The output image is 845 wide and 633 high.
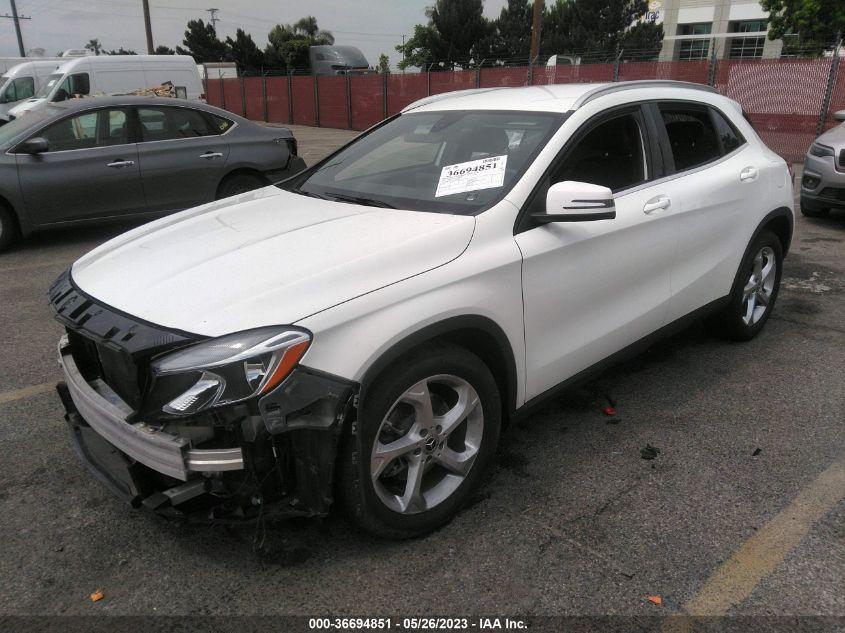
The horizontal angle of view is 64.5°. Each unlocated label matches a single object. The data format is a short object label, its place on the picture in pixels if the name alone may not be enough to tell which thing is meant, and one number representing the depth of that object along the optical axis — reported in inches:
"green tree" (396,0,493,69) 1753.2
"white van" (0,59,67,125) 736.3
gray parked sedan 267.9
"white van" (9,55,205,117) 625.6
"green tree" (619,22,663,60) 1740.9
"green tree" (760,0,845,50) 805.2
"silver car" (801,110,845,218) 298.8
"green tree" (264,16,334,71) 2053.4
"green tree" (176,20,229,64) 2527.1
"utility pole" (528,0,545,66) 887.1
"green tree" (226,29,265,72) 2255.2
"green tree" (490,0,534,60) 1801.2
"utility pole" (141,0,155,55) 1237.4
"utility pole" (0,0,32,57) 2009.5
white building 1905.8
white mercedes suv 82.4
